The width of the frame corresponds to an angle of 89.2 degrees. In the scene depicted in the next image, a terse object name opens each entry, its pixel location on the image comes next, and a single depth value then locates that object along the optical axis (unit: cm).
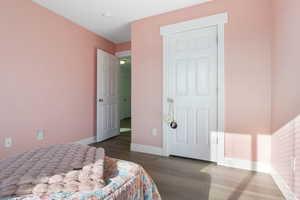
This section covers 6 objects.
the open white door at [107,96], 346
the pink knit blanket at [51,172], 67
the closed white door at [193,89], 236
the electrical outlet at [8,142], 208
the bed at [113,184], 63
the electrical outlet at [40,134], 244
